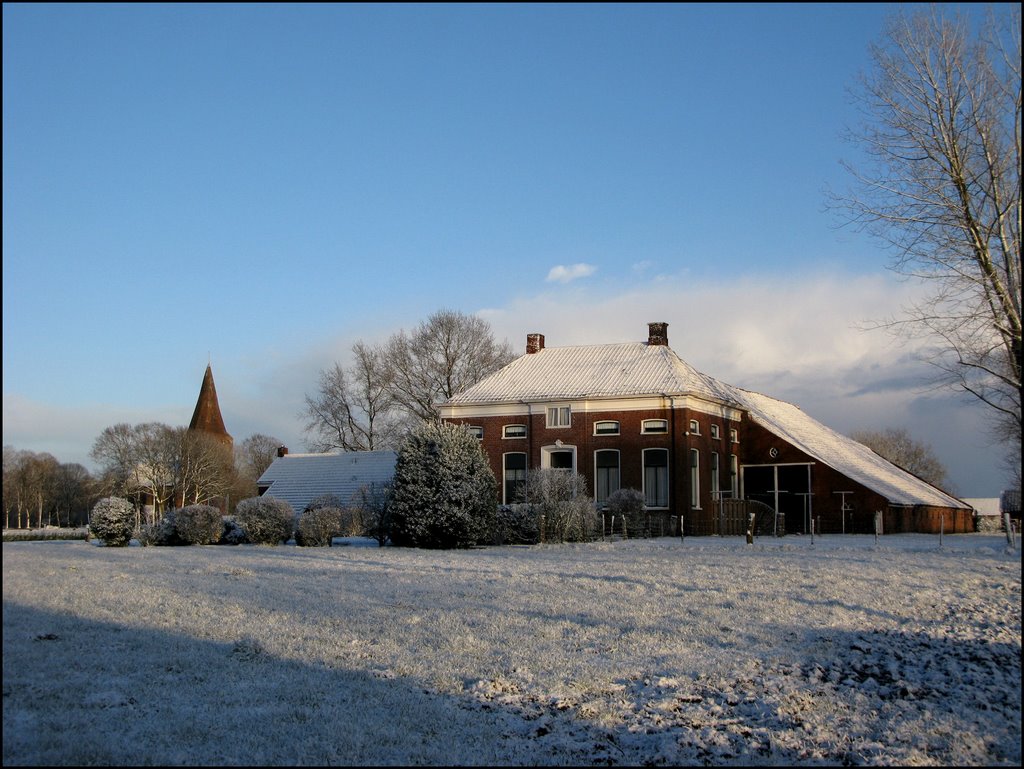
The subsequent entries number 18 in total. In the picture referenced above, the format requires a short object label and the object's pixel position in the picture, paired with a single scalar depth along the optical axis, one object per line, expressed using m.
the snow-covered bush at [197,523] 28.89
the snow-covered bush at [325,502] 34.19
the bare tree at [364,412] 63.31
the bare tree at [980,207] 17.59
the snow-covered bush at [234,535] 31.66
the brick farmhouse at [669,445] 40.78
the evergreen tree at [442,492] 28.16
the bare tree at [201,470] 56.61
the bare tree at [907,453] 78.75
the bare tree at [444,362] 59.78
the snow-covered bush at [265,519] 30.12
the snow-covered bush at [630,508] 34.66
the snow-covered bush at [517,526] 29.81
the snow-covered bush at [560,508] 29.31
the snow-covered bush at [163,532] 26.66
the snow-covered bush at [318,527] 29.23
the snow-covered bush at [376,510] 30.19
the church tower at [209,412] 76.44
